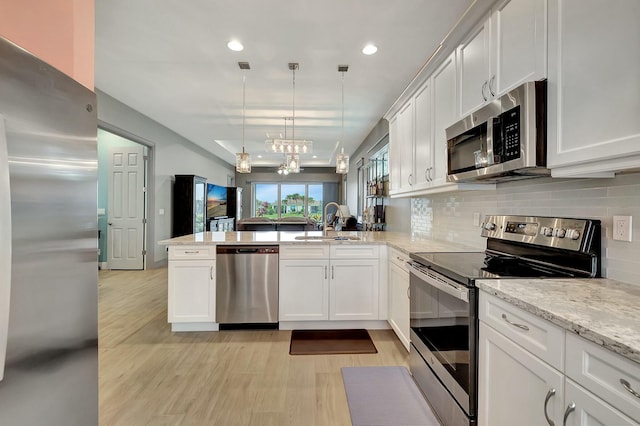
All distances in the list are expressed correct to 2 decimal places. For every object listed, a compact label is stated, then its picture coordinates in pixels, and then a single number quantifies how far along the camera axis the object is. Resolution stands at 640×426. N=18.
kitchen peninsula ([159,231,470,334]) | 2.88
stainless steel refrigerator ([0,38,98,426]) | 0.75
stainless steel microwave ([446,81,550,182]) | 1.38
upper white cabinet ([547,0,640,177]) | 1.01
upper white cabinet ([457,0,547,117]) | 1.41
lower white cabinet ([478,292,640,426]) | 0.76
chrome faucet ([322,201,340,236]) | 3.46
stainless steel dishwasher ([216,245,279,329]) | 2.90
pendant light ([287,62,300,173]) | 4.16
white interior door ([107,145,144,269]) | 5.73
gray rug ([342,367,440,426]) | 1.77
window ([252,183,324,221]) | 12.23
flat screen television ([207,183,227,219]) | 7.75
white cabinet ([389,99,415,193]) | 3.00
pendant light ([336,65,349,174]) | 3.76
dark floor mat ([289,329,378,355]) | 2.60
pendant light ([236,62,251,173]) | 3.56
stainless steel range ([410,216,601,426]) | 1.39
